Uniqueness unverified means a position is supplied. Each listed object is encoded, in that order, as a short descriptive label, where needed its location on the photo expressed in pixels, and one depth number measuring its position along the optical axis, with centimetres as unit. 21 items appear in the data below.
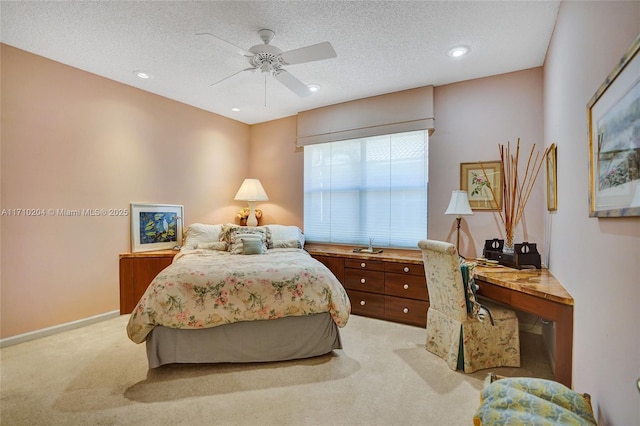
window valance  350
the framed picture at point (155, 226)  358
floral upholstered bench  105
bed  223
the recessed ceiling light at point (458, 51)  265
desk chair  226
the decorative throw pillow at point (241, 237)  352
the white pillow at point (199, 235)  373
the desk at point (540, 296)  169
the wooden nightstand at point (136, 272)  347
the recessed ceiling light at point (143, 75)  317
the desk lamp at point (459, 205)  304
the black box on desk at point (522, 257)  249
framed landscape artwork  92
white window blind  366
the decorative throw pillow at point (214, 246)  367
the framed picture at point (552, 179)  224
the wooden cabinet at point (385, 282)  318
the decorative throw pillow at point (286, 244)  390
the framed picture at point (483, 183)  316
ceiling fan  225
